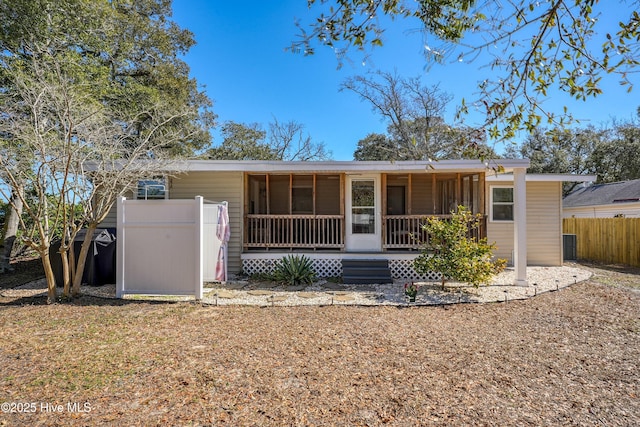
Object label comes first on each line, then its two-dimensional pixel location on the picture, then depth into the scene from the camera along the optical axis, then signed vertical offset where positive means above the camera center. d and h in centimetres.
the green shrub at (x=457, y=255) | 629 -73
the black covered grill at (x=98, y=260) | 676 -86
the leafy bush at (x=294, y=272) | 742 -125
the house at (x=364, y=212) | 780 +23
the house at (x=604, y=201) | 1598 +109
